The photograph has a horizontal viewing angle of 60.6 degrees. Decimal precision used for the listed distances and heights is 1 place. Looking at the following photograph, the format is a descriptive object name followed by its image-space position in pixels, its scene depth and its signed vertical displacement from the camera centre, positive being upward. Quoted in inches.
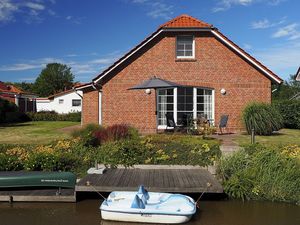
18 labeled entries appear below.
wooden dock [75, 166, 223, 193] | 239.2 -67.5
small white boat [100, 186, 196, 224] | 202.6 -76.8
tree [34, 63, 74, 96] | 2399.2 +301.9
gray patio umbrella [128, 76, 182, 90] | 417.4 +47.8
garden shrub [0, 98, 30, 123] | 877.4 -2.5
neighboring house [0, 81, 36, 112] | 1197.3 +77.3
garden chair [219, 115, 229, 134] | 490.9 -15.0
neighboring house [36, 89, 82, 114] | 1428.2 +58.9
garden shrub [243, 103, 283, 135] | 461.8 -8.2
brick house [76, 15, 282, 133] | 531.2 +70.6
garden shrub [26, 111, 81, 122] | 1059.8 -17.1
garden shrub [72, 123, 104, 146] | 327.5 -29.1
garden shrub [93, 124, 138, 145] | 341.1 -27.7
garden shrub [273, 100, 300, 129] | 638.3 +3.9
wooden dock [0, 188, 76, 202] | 244.8 -80.6
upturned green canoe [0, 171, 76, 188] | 256.7 -68.1
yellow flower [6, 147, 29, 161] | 313.7 -50.4
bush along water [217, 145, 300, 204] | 248.1 -61.8
